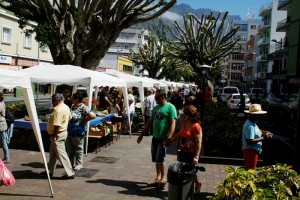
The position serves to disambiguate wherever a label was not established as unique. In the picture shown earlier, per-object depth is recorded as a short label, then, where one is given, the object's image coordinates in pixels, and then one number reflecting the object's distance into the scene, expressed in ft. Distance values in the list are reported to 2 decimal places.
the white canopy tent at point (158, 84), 75.56
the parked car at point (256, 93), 134.10
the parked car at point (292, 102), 82.76
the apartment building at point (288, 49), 146.82
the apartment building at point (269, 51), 187.90
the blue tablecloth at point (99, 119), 35.94
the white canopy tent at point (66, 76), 33.14
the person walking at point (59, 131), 24.07
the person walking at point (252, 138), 19.83
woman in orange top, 19.94
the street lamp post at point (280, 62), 177.65
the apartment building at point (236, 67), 404.61
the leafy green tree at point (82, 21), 46.57
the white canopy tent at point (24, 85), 20.26
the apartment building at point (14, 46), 106.42
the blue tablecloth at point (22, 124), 35.42
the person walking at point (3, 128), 27.48
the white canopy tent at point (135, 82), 53.87
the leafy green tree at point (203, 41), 107.34
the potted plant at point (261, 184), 11.88
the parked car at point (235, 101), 96.53
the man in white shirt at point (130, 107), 48.44
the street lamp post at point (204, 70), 57.57
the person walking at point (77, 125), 26.11
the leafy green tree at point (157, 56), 150.10
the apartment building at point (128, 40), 319.06
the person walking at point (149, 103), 46.21
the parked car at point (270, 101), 102.83
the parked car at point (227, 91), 124.22
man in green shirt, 23.15
